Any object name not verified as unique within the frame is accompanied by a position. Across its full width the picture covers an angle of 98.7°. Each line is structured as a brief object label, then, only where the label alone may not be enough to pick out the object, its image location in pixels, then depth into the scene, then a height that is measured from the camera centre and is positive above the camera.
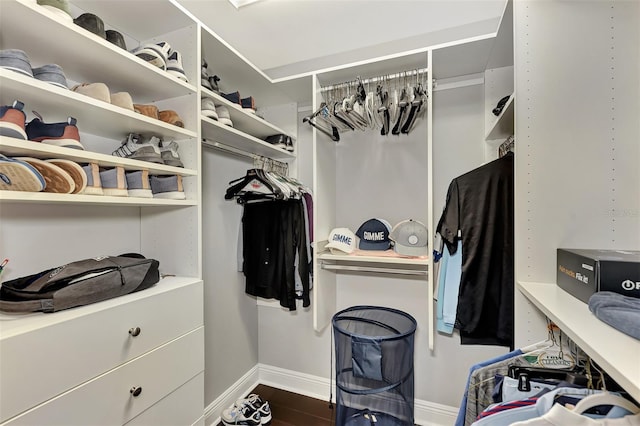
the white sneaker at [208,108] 1.41 +0.55
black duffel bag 0.86 -0.24
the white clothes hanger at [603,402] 0.58 -0.41
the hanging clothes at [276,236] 1.81 -0.16
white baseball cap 1.78 -0.18
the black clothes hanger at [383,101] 1.60 +0.65
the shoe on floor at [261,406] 1.81 -1.33
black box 0.72 -0.17
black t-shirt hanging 1.40 -0.19
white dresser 0.74 -0.49
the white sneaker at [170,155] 1.27 +0.28
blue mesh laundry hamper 1.58 -0.99
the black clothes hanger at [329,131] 1.71 +0.57
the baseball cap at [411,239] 1.66 -0.16
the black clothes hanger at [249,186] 1.74 +0.18
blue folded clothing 0.58 -0.23
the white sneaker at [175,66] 1.24 +0.67
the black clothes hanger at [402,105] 1.55 +0.61
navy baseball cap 1.80 -0.15
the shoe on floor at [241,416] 1.77 -1.32
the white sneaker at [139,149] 1.18 +0.29
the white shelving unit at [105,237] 0.79 -0.10
